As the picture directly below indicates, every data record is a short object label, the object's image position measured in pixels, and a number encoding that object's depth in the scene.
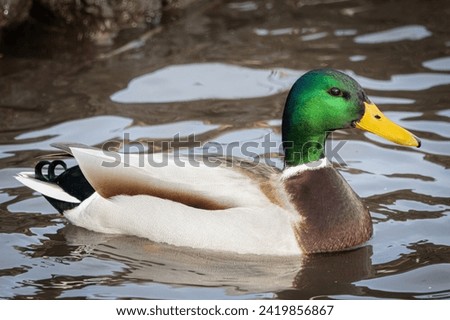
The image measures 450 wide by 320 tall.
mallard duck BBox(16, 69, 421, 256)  12.88
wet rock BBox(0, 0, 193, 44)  21.64
